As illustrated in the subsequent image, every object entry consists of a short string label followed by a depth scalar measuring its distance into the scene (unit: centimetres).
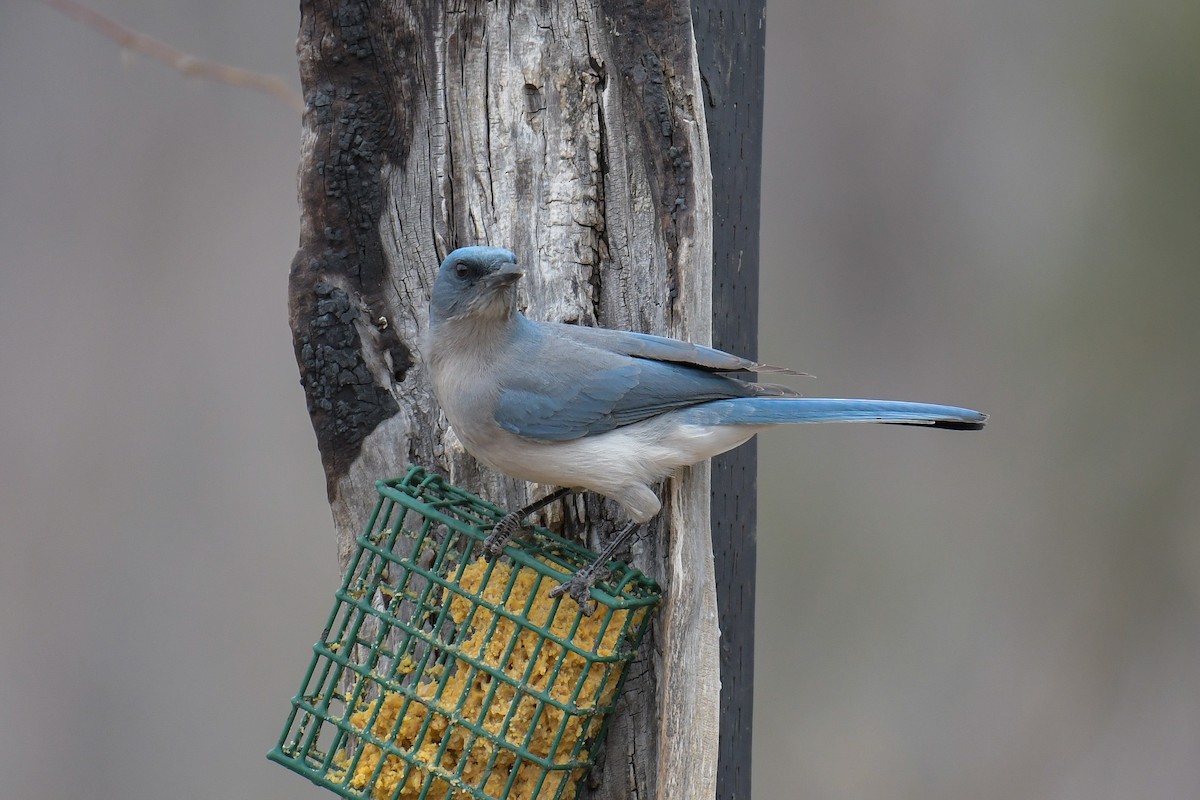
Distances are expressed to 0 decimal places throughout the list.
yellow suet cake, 676
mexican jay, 679
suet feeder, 675
